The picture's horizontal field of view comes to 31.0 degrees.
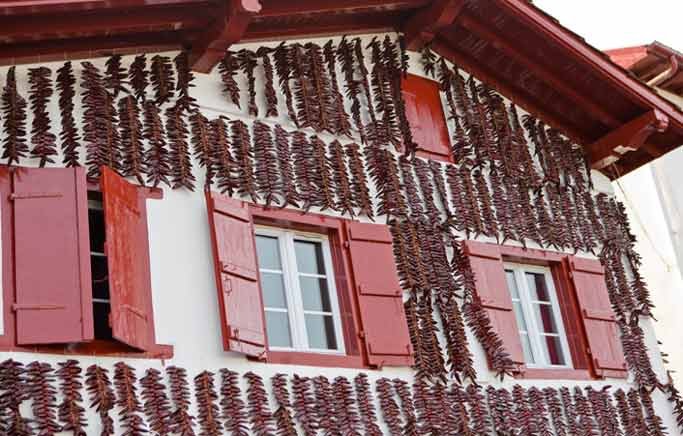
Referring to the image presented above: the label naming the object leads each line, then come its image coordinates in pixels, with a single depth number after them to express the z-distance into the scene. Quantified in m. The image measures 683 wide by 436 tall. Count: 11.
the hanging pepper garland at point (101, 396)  7.06
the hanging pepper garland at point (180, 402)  7.38
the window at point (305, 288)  8.14
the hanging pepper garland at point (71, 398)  6.93
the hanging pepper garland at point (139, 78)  8.47
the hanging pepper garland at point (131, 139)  8.09
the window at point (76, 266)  7.12
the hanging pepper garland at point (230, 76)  9.04
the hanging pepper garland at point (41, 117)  7.73
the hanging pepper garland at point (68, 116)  7.84
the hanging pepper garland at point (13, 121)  7.60
